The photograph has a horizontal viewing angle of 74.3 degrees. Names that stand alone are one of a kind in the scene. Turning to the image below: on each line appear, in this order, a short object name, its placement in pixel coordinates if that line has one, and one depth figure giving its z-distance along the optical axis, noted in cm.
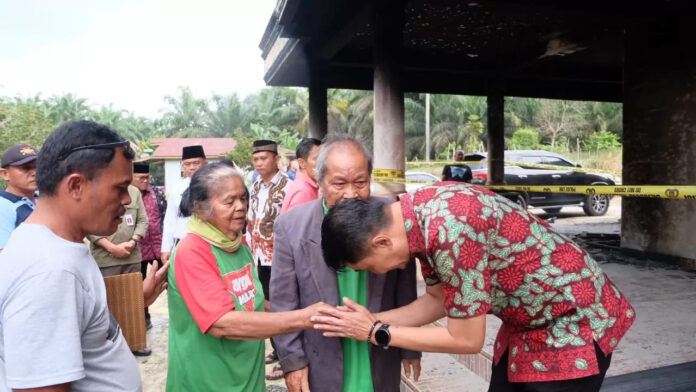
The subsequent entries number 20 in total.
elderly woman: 168
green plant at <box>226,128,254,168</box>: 2745
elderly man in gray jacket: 188
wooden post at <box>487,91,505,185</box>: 1146
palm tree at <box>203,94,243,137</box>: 4728
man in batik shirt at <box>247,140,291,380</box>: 400
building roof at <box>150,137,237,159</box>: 3216
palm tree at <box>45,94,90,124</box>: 4612
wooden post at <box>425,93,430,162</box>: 3083
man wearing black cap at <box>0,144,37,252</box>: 308
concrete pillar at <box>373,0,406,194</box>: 631
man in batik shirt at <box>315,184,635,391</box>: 138
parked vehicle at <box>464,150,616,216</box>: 1220
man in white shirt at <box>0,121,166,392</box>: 96
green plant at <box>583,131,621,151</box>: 3012
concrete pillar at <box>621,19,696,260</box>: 591
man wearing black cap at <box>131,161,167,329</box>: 500
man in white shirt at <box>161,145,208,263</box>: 439
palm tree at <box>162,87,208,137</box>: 5075
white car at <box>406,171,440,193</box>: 1579
